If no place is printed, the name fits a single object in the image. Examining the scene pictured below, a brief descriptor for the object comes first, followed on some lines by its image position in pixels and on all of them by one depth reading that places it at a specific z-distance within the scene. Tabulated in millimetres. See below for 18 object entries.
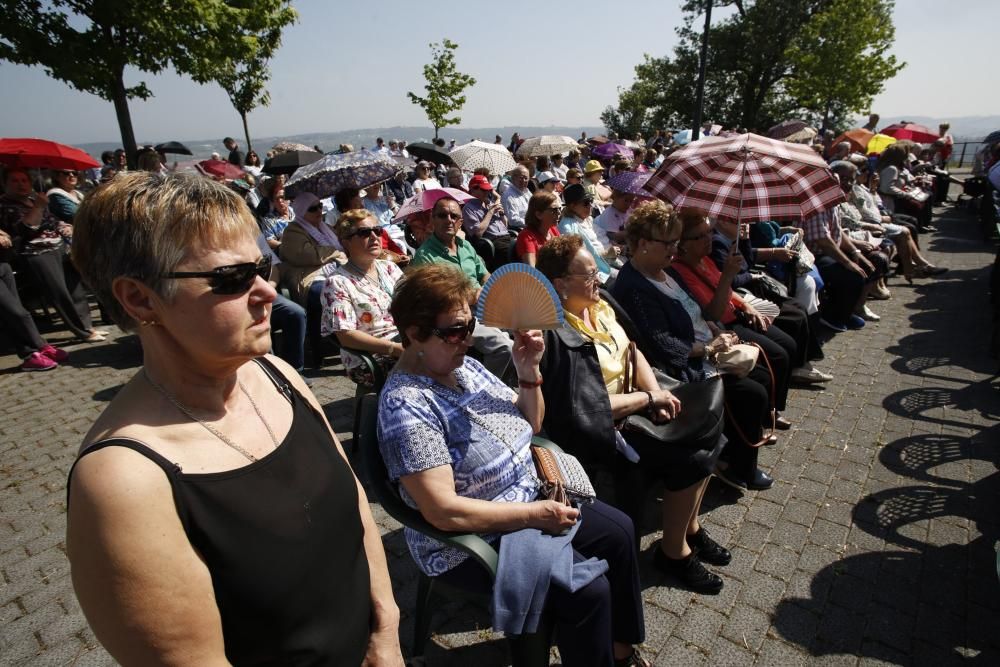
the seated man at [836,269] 6531
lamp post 15346
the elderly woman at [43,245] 5996
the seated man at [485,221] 7648
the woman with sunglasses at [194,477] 1019
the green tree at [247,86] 19203
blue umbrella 5749
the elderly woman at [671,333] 3513
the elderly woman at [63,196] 6715
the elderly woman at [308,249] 5539
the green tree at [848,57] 25125
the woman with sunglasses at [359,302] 3754
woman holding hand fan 1977
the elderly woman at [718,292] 4000
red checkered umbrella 4340
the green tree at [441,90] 23828
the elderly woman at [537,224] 5316
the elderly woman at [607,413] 2736
